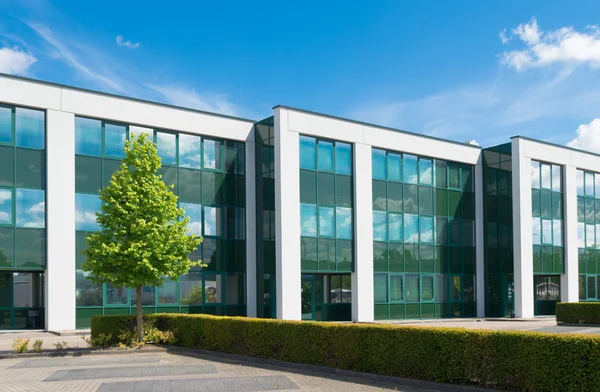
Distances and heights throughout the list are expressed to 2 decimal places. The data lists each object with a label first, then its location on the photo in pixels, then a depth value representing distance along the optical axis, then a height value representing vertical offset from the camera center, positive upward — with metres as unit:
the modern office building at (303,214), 23.66 +0.61
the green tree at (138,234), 19.20 -0.18
